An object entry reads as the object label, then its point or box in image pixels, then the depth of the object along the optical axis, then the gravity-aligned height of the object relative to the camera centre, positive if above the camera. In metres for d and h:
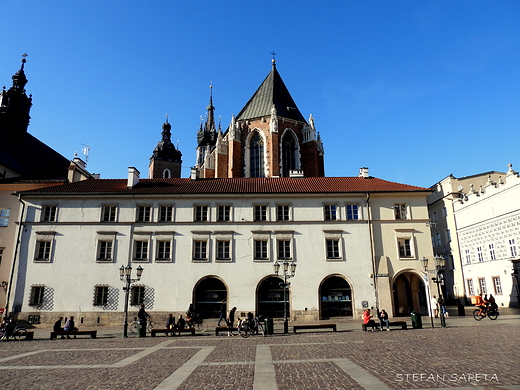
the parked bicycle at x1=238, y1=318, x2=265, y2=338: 19.56 -2.03
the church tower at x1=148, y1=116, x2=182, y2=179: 89.81 +31.32
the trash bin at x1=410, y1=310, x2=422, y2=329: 20.48 -1.75
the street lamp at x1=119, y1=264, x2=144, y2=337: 20.80 +1.06
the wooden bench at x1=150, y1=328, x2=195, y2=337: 19.78 -2.12
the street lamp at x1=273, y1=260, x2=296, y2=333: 20.14 +1.14
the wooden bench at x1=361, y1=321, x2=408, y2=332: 19.92 -1.94
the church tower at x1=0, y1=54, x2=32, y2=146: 46.53 +23.23
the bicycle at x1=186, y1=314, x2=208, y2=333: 22.02 -1.96
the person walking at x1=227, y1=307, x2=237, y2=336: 19.92 -1.82
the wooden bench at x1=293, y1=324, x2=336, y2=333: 19.52 -1.96
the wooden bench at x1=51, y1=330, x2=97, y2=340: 19.17 -2.13
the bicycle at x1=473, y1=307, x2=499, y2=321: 23.22 -1.60
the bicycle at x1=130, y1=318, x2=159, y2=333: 22.72 -2.25
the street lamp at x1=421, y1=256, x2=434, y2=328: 25.83 -0.58
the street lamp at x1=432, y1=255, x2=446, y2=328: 22.52 +1.24
